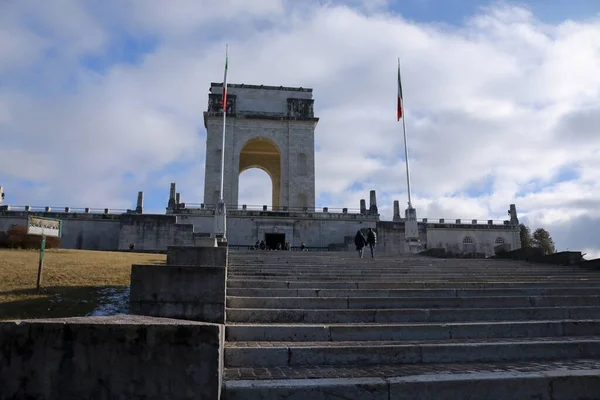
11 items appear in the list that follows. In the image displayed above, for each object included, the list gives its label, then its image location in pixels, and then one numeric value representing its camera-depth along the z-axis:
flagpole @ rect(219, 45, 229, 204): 27.98
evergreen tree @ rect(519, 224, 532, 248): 57.54
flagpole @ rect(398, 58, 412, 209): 27.72
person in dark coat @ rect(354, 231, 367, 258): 19.03
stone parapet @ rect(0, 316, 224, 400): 4.07
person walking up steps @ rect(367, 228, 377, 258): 18.97
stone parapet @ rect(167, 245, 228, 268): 9.91
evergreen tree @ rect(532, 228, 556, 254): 59.19
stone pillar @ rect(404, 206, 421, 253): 26.59
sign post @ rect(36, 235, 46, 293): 10.45
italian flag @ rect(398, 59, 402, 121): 28.84
